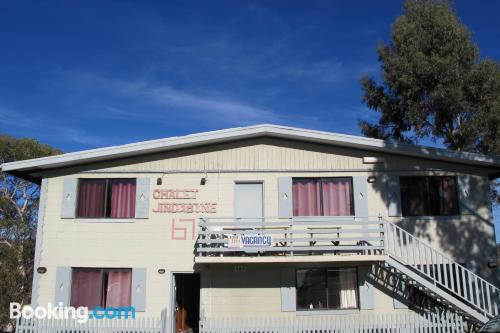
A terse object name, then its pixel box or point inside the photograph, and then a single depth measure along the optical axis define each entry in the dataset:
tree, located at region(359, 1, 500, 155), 20.31
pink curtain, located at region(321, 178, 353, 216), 15.00
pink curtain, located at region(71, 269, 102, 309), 14.48
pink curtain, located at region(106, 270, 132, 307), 14.48
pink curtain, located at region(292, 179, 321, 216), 15.02
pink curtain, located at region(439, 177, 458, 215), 15.01
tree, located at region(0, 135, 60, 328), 27.97
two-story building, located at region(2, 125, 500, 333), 14.09
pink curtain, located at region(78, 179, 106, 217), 15.12
